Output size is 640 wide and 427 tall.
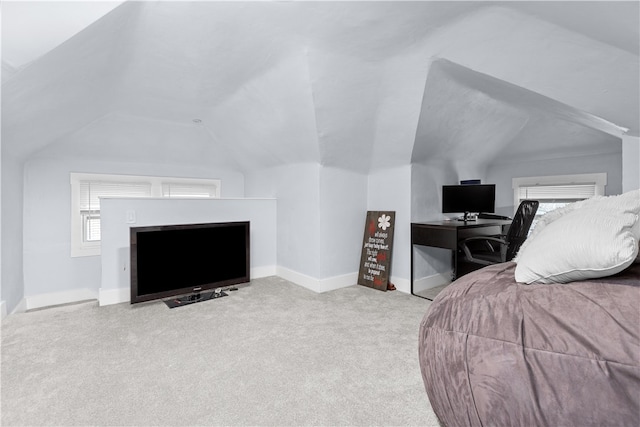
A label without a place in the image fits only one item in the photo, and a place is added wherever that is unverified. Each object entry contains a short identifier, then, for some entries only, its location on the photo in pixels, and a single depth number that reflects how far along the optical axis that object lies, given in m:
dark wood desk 3.23
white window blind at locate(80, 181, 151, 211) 4.06
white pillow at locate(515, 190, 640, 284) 0.88
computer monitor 3.67
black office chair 2.83
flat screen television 3.05
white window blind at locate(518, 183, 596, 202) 4.16
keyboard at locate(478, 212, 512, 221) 4.36
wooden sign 3.76
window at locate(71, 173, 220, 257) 3.97
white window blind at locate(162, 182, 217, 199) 4.69
